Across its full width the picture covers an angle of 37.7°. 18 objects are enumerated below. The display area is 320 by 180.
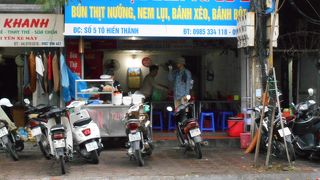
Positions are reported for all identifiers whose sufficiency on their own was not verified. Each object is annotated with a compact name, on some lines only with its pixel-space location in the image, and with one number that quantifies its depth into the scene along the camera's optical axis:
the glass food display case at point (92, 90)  10.16
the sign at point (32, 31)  10.34
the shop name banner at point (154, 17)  9.95
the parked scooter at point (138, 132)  8.41
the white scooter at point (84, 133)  8.52
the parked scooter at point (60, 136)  7.79
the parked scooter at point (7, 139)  8.94
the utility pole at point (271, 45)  8.49
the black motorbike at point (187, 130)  9.09
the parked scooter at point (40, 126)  8.39
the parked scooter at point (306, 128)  8.91
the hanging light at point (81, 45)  10.45
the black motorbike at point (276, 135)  8.64
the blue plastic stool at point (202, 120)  12.07
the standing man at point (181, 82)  11.74
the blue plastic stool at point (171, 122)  12.36
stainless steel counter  10.05
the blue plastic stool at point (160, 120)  12.45
